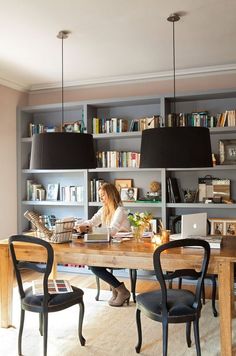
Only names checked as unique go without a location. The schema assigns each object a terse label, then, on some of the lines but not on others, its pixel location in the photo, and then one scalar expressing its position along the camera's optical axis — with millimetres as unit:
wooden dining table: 2652
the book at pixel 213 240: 2944
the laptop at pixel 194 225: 3078
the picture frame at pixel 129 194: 5129
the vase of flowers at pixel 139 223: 3269
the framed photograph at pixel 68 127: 5305
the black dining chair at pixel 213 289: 3541
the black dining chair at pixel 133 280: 3911
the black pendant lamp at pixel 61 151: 2914
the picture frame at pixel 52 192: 5492
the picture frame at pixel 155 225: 4914
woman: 3684
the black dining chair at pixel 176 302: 2512
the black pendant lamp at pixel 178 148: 2623
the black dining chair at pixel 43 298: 2664
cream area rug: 2859
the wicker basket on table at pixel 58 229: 3244
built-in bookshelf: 4738
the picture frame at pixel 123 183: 5195
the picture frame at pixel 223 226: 4578
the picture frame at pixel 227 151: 4621
